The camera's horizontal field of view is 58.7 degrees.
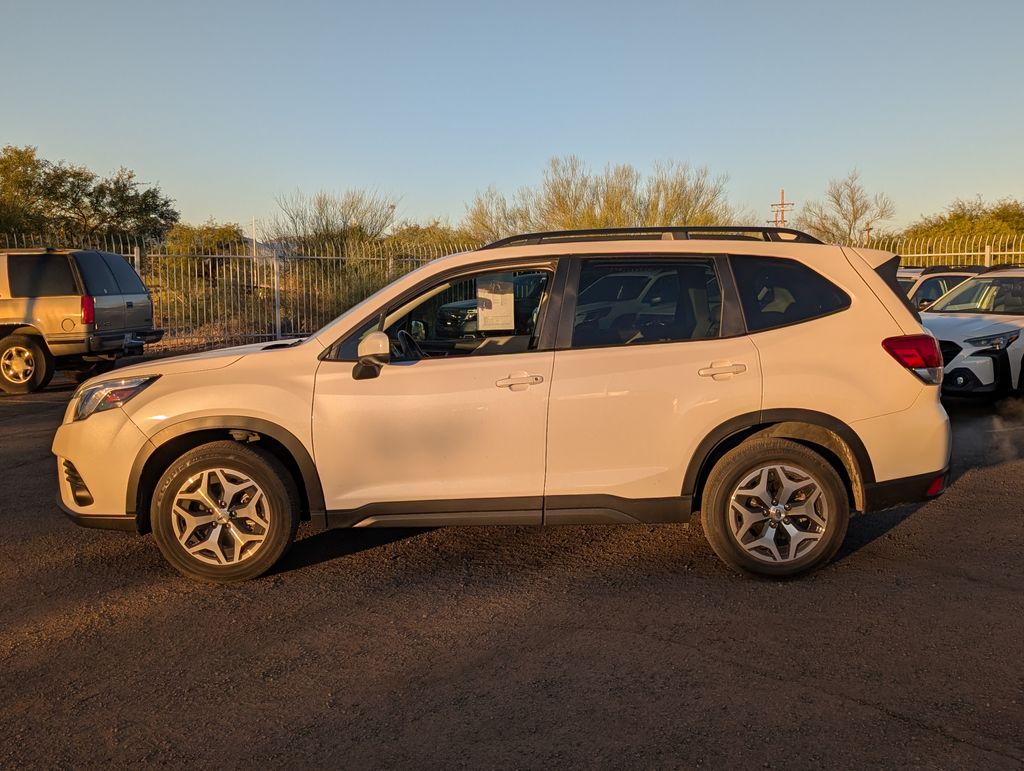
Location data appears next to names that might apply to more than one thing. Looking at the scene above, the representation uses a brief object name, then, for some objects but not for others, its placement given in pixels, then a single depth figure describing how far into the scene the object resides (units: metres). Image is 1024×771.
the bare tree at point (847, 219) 40.09
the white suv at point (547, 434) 4.88
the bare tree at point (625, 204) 29.06
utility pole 64.62
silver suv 12.47
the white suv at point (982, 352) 10.40
